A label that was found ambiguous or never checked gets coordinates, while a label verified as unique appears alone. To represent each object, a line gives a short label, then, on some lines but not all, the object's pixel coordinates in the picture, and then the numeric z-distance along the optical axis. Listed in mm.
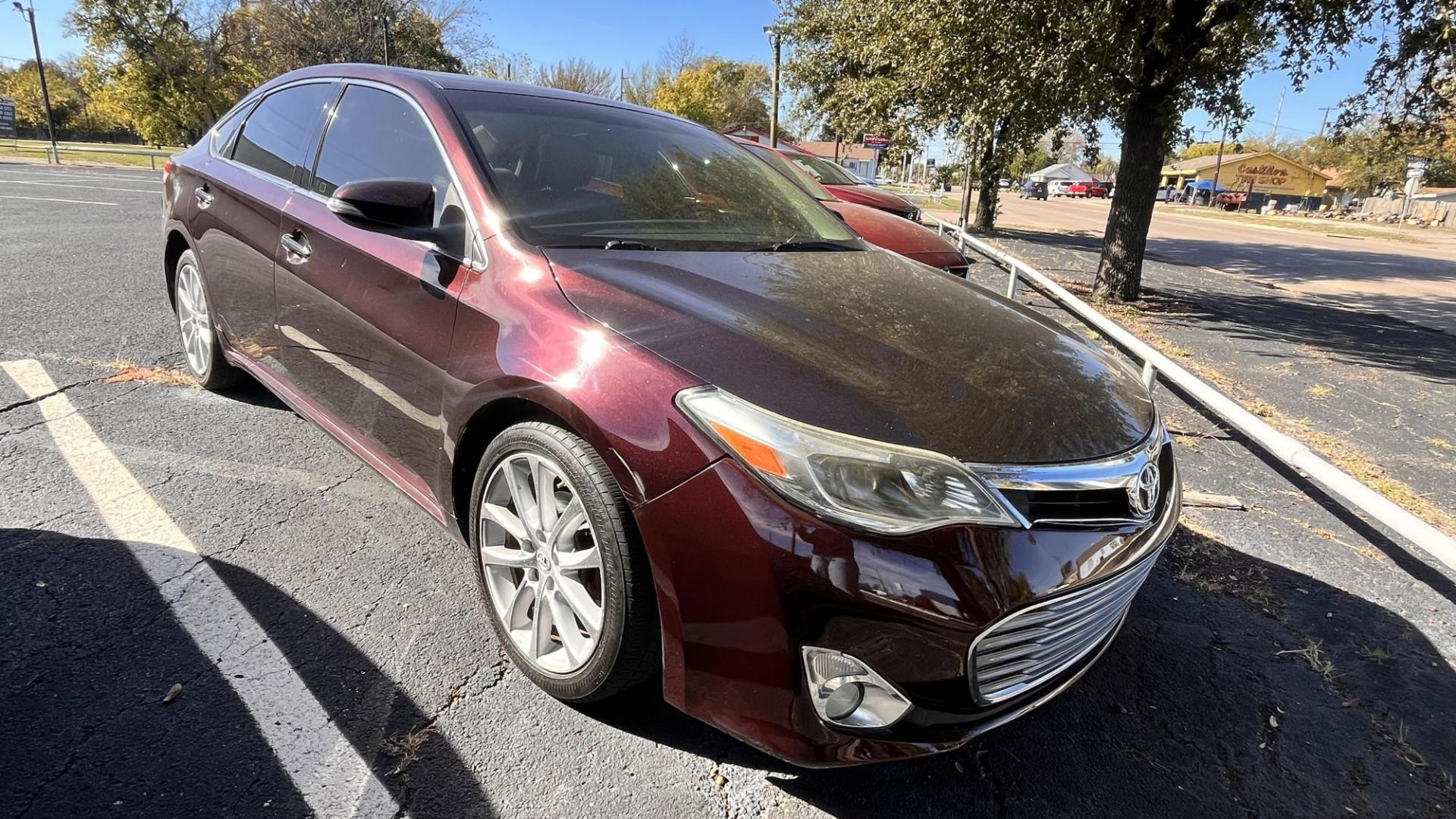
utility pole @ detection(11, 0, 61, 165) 30412
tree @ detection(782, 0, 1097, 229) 7457
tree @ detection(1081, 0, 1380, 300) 7066
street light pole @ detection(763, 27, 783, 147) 23125
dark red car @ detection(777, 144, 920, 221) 9555
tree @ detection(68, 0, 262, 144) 34875
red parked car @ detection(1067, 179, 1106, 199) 84694
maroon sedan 1645
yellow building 83562
